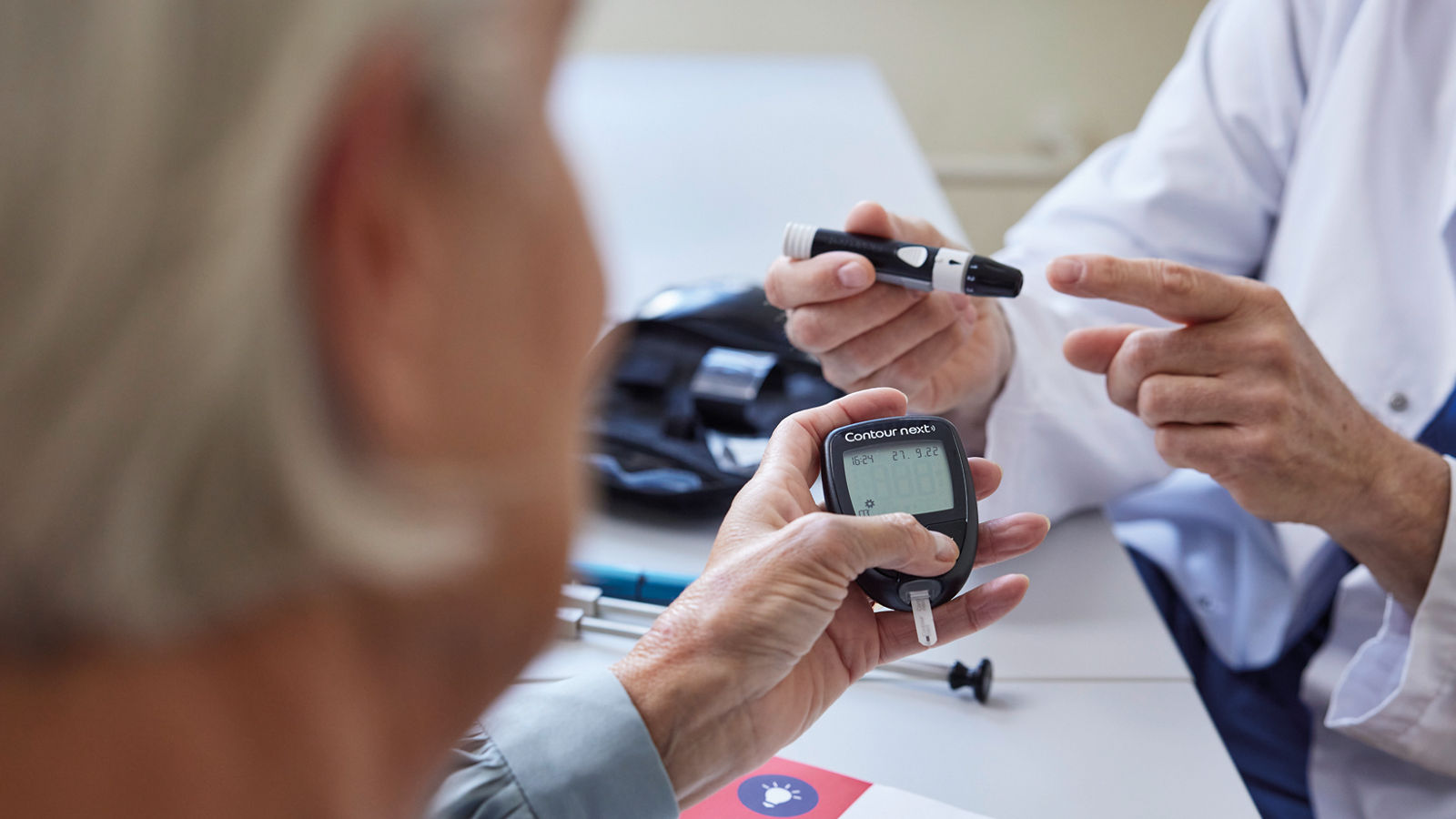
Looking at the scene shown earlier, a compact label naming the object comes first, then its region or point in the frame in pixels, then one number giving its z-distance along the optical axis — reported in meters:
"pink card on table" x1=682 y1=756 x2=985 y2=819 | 0.66
